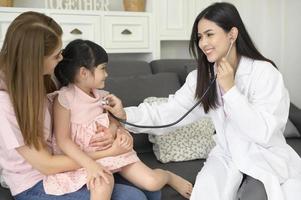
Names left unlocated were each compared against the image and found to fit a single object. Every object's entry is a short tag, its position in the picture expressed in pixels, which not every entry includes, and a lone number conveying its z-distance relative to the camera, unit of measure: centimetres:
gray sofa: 181
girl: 131
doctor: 136
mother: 119
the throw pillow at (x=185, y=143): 183
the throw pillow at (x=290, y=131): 216
